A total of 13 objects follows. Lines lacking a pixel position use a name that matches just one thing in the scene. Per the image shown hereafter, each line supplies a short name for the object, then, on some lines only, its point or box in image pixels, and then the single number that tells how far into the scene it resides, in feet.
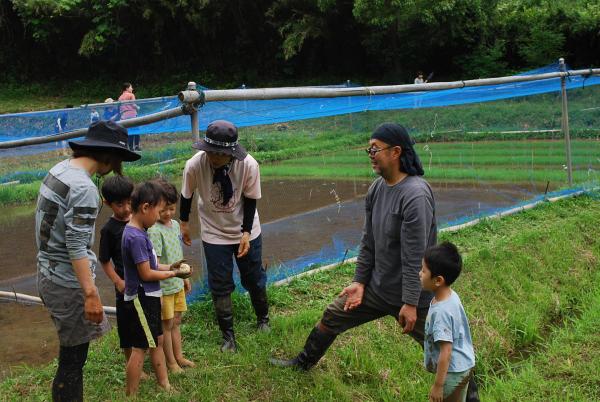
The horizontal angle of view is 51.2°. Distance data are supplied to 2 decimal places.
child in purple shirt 11.65
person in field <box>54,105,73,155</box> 30.12
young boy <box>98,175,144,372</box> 12.24
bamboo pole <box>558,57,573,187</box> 30.50
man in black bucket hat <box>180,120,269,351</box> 14.53
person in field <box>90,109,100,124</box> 30.50
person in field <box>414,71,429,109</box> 24.54
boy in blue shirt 10.37
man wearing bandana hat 11.31
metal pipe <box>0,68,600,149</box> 15.61
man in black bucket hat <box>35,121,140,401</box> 10.21
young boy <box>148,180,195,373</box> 13.16
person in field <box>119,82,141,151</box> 25.29
